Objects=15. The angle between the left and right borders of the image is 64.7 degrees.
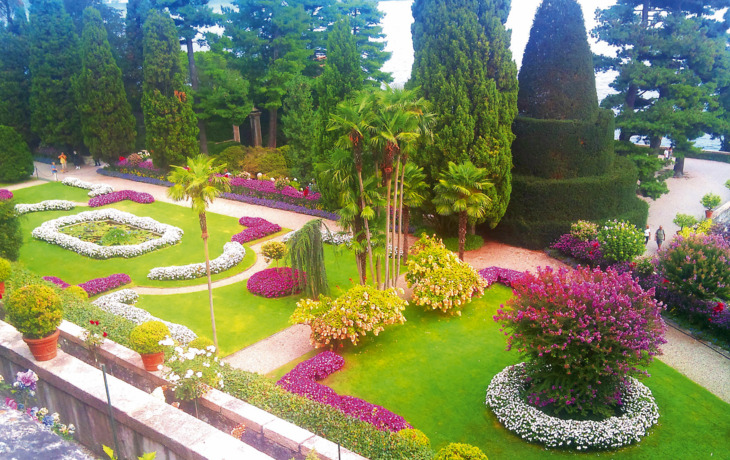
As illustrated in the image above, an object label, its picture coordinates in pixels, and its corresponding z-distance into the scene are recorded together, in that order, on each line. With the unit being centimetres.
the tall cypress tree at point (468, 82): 2023
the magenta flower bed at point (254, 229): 2398
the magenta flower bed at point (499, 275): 1944
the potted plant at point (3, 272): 1354
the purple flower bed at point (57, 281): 1809
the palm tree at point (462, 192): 1867
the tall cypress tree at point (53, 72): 3650
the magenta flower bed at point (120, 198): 2961
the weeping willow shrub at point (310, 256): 1734
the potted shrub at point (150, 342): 1031
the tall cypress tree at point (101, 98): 3522
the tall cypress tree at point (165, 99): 3334
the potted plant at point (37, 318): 957
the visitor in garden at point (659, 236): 2295
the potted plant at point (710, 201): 2692
